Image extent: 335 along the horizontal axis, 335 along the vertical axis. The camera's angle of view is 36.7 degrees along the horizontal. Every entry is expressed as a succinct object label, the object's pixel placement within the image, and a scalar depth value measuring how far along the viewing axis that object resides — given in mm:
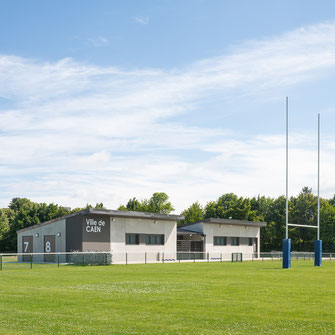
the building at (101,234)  46375
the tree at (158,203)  105738
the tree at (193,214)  94562
